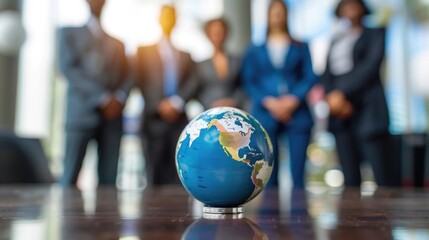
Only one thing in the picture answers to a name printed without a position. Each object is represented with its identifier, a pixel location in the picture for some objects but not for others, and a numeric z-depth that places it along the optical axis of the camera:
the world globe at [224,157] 0.84
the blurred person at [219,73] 2.86
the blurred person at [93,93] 2.74
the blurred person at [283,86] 2.67
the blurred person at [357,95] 2.65
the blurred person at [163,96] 2.84
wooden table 0.68
